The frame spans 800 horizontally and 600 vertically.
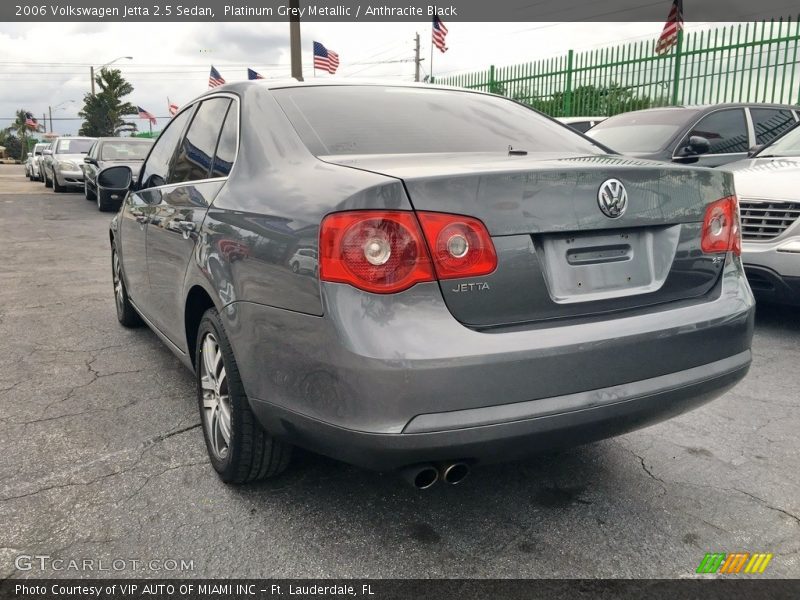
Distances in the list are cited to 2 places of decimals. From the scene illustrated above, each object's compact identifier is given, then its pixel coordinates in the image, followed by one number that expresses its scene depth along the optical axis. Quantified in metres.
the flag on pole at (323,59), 21.06
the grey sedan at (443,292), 1.95
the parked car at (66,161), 19.36
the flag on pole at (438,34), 20.45
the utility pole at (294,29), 16.86
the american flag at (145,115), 53.19
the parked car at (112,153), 15.65
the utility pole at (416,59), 48.62
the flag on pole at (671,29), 12.73
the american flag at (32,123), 68.88
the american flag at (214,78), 26.41
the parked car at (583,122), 10.19
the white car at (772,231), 4.63
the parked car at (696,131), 6.94
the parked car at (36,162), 27.35
